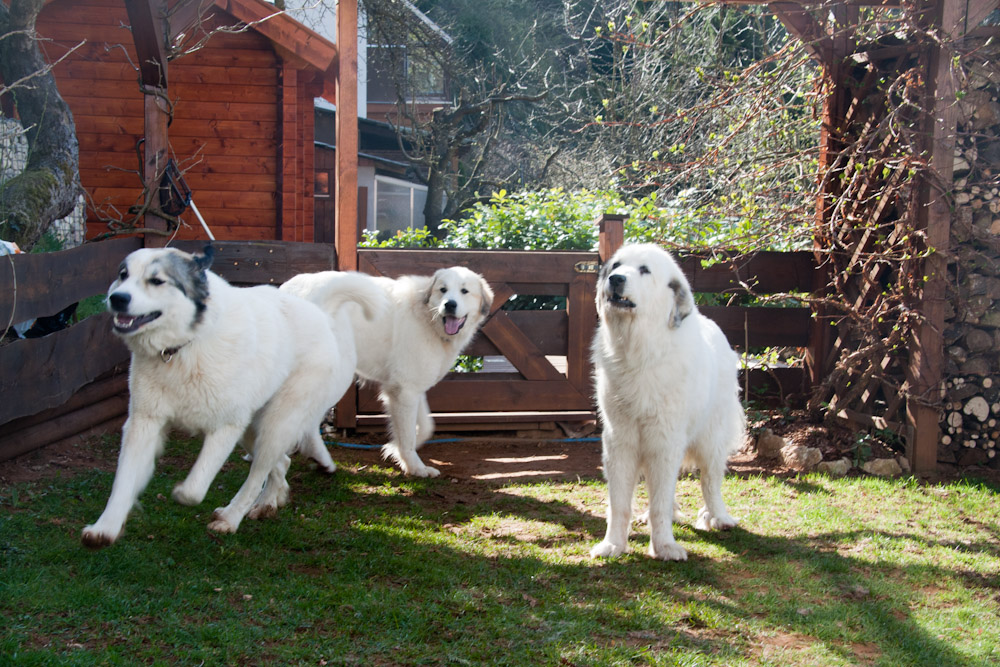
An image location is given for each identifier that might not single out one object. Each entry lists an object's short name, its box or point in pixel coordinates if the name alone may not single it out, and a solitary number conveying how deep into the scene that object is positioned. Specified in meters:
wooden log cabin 10.24
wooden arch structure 6.04
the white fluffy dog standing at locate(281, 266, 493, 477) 6.23
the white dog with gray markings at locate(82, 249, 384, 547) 3.67
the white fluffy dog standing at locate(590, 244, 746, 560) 4.24
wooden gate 7.14
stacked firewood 6.09
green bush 7.43
